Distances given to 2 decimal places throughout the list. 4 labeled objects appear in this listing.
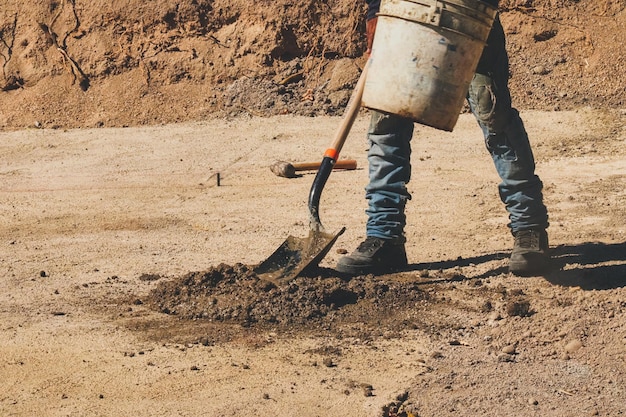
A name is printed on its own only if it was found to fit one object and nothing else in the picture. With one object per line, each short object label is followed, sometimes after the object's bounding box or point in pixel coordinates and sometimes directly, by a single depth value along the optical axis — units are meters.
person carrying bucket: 6.95
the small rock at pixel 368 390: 5.66
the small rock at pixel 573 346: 6.16
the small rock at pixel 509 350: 6.20
